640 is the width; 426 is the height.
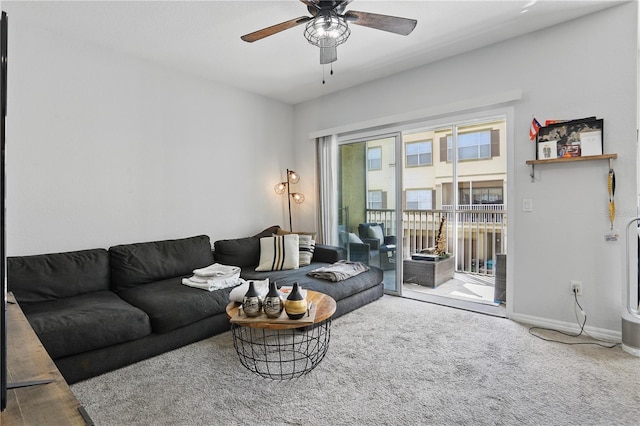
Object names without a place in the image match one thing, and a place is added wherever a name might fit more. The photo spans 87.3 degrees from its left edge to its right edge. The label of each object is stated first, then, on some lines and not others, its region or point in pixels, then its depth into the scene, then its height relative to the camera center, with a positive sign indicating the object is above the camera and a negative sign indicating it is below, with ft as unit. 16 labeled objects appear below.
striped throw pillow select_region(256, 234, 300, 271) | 12.14 -1.53
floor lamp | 15.99 +1.10
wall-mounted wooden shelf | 8.58 +1.39
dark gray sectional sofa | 6.84 -2.18
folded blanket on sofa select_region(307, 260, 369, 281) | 10.88 -2.02
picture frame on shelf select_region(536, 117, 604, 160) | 8.80 +1.97
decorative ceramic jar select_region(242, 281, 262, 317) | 6.61 -1.82
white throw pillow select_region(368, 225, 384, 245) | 13.89 -0.90
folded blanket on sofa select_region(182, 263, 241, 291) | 9.43 -1.94
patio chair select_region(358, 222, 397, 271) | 13.58 -1.29
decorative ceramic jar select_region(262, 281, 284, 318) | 6.55 -1.81
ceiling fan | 6.93 +4.10
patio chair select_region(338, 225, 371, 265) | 14.19 -1.51
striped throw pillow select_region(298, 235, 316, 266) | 12.93 -1.46
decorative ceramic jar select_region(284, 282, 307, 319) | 6.49 -1.83
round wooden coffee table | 6.45 -3.40
